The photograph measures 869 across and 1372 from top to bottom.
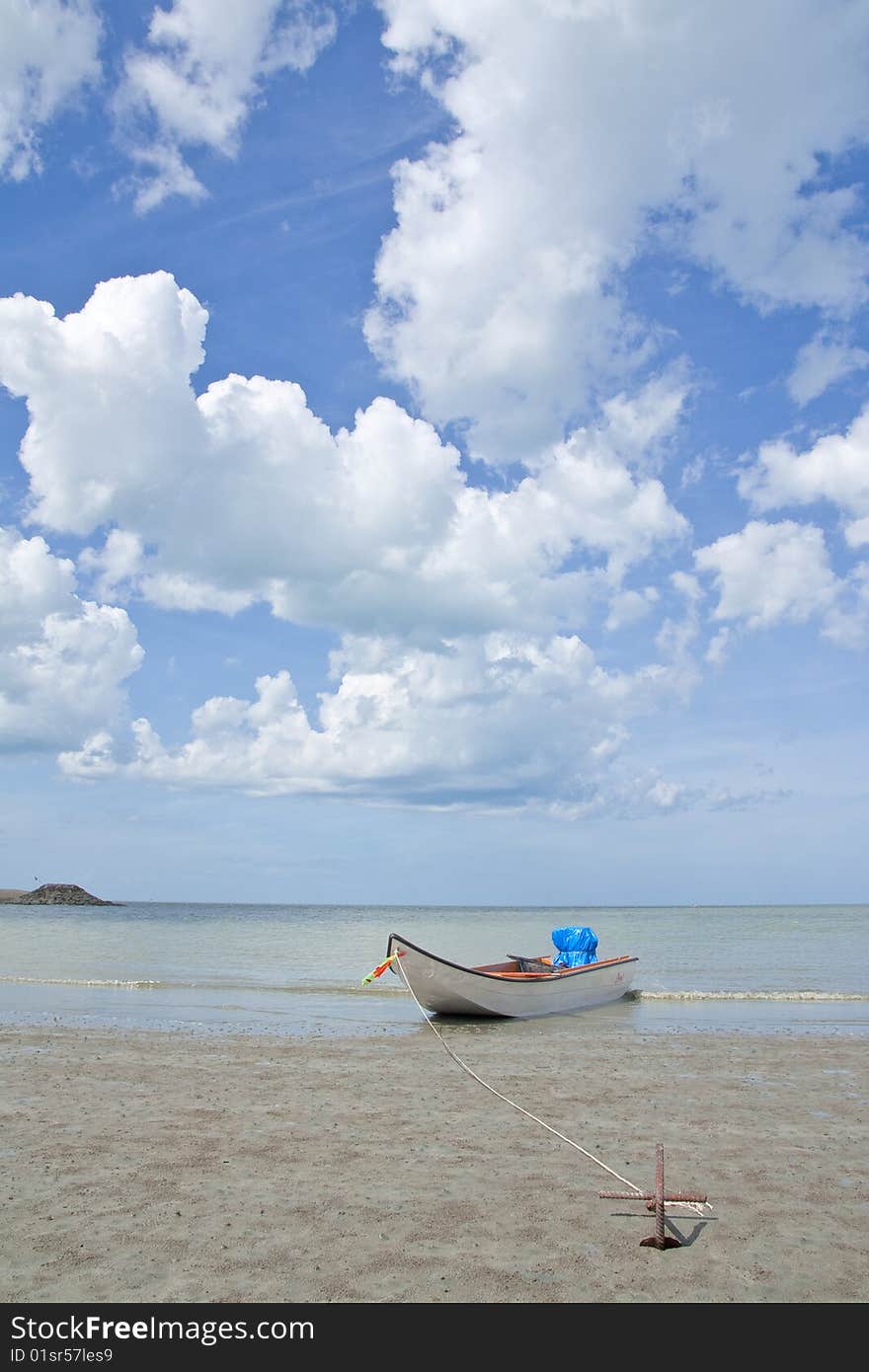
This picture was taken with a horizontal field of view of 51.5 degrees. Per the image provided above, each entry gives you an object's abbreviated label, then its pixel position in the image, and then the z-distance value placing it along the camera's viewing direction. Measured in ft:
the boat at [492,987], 63.98
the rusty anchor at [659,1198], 21.62
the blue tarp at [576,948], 87.45
